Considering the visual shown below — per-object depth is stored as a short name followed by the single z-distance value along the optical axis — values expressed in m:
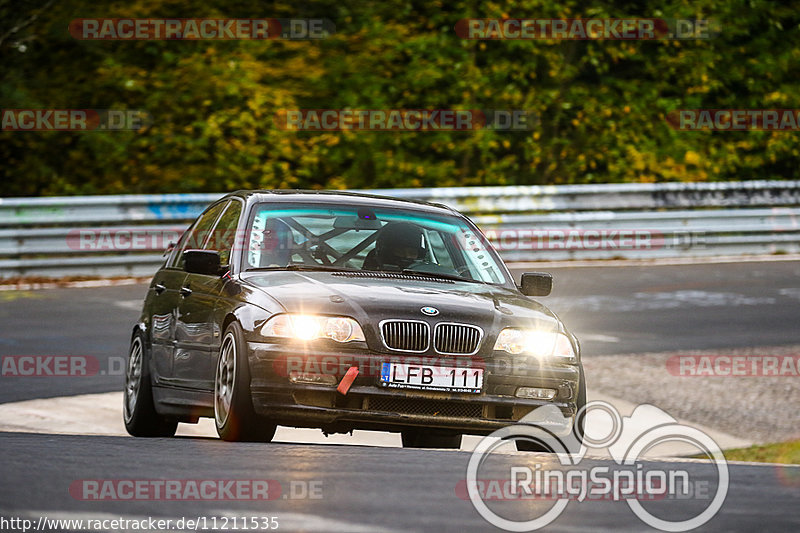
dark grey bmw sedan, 16.56
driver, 19.02
